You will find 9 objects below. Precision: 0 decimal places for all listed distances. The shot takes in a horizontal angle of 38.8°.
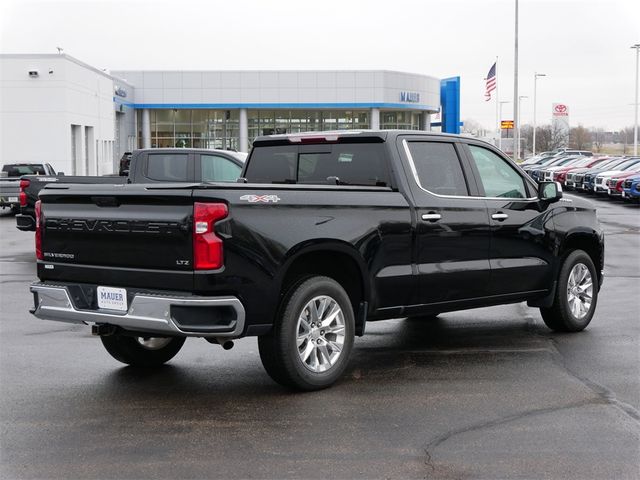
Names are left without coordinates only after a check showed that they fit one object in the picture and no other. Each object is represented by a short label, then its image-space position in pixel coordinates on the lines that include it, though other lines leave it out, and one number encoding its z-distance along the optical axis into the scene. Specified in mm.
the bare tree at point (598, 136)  163125
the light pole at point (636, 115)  71019
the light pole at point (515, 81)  50906
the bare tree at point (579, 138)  136912
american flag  61562
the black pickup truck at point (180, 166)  14844
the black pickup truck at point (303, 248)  6160
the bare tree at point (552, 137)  118750
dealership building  65688
